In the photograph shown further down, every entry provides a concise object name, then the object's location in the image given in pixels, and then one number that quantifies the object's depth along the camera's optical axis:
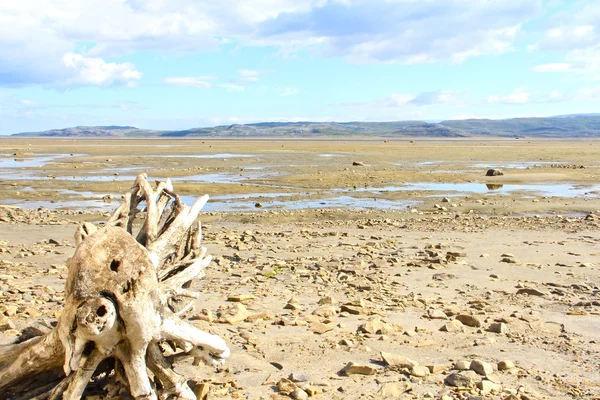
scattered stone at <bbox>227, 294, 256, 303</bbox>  8.50
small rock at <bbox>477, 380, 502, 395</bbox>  5.47
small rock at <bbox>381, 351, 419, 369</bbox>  6.03
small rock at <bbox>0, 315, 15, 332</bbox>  6.86
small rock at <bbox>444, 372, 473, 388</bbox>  5.63
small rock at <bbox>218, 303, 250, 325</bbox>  7.38
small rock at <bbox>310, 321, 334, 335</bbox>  7.09
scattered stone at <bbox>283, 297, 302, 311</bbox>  8.11
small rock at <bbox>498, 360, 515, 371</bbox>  6.07
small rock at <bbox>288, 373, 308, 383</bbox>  5.68
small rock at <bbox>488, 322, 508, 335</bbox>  7.23
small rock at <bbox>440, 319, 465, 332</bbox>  7.32
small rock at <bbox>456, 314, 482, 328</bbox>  7.51
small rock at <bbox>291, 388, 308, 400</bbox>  5.33
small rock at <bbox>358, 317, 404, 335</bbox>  7.14
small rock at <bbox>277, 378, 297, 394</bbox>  5.45
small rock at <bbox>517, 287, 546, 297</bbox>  9.17
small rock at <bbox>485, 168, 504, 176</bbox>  32.86
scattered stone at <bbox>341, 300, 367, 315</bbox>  7.95
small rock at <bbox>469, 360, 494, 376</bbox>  5.87
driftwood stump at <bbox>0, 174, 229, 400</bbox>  4.27
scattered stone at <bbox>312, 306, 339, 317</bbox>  7.79
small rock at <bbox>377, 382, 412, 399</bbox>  5.42
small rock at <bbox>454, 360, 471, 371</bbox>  6.01
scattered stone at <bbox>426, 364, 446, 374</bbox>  5.98
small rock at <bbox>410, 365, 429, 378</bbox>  5.86
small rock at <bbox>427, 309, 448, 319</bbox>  7.85
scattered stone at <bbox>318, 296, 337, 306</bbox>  8.36
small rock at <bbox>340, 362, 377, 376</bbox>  5.89
